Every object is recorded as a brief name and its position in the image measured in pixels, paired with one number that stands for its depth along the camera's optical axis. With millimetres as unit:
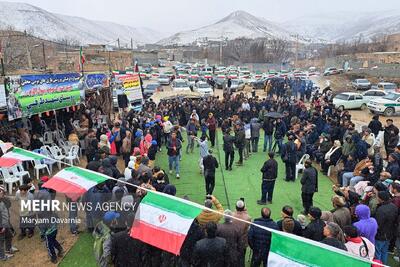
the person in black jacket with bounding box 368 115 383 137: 13484
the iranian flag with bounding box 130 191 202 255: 5094
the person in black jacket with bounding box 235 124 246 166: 12234
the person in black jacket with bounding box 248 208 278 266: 5656
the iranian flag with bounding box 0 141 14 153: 8562
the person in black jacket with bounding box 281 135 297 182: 10586
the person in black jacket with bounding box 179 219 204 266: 5414
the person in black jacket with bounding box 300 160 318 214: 8289
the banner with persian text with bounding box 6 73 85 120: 9961
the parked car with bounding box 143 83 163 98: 32475
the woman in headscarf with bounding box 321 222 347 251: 4883
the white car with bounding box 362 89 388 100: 24953
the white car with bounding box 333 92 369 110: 24312
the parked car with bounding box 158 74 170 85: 41438
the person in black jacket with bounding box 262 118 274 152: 13734
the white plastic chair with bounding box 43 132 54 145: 13039
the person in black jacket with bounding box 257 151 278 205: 8883
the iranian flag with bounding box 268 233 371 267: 4043
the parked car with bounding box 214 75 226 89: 38206
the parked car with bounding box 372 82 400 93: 29500
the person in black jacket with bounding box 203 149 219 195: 9242
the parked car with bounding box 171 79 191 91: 33350
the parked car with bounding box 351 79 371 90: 32447
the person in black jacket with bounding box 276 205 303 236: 5660
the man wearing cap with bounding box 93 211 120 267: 5449
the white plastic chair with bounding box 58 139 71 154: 12250
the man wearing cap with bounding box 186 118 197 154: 13931
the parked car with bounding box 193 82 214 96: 30812
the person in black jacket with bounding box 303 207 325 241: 5511
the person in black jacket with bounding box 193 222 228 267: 5023
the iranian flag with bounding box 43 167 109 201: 6445
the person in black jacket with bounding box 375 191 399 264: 6039
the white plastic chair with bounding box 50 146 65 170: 11477
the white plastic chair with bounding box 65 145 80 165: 11620
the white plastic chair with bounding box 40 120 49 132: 13780
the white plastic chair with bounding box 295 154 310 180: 11362
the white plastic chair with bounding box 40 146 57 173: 11047
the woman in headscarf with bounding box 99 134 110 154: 11064
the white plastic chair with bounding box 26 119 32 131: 13173
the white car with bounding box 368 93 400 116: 22202
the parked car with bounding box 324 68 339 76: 47116
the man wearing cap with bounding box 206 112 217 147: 14336
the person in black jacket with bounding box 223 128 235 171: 11352
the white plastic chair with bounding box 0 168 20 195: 9359
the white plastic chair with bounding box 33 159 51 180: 10523
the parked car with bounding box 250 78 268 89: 38062
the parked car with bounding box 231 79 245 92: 34794
